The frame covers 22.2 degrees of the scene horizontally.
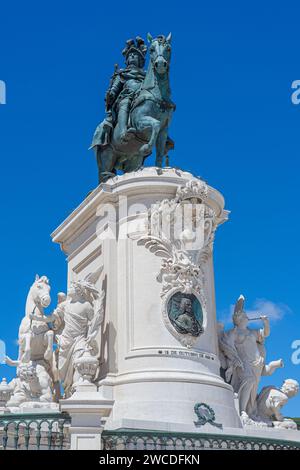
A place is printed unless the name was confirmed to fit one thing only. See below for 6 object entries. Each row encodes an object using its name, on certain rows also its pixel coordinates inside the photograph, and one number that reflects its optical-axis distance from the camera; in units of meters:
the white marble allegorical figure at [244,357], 16.95
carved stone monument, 15.03
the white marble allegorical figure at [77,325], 15.75
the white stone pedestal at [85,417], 11.55
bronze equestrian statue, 17.77
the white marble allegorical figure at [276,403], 17.09
